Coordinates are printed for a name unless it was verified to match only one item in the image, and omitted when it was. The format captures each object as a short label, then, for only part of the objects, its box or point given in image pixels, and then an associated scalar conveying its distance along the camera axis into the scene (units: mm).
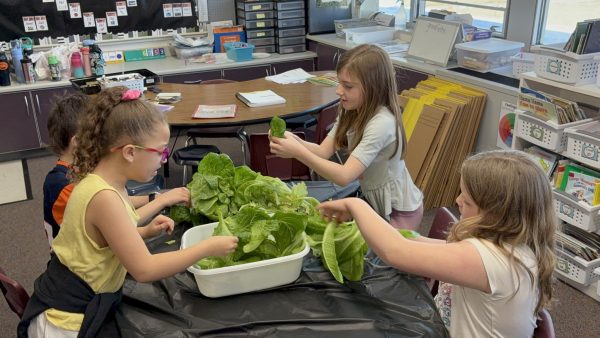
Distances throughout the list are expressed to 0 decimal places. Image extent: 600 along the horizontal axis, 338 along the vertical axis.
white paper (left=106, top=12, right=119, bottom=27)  5145
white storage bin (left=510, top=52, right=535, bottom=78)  3463
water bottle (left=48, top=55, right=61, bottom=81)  4539
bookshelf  2691
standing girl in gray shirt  2070
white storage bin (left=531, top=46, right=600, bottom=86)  2666
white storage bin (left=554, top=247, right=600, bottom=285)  2719
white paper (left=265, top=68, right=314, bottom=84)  4077
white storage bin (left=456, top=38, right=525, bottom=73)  3709
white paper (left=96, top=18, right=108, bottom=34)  5125
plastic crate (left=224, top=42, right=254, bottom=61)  5090
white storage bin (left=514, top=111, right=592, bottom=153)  2766
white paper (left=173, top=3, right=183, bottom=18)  5375
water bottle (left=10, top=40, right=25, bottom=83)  4500
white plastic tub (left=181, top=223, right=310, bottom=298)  1368
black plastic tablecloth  1302
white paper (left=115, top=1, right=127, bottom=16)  5148
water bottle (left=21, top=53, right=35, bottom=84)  4484
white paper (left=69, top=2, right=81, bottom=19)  4984
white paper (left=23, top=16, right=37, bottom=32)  4843
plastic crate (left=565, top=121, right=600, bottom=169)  2592
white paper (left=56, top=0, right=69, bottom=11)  4938
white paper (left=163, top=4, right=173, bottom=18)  5336
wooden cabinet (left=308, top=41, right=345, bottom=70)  5121
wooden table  3225
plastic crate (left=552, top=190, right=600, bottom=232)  2660
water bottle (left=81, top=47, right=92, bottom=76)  4699
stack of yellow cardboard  3533
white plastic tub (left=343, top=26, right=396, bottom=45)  4812
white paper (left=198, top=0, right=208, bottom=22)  5449
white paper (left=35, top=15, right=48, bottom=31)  4895
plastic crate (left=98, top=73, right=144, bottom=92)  3586
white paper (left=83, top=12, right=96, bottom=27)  5066
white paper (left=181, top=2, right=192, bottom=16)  5406
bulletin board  4812
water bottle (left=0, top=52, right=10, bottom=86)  4391
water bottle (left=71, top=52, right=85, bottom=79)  4652
